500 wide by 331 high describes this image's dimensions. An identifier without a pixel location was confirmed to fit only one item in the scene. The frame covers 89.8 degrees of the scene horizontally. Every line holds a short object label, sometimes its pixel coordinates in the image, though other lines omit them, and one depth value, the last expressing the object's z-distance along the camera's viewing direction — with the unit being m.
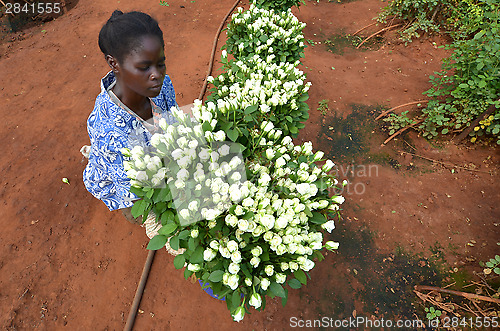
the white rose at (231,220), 1.36
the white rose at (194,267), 1.54
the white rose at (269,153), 1.59
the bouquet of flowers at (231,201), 1.41
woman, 1.67
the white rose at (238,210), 1.36
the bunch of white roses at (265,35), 3.07
